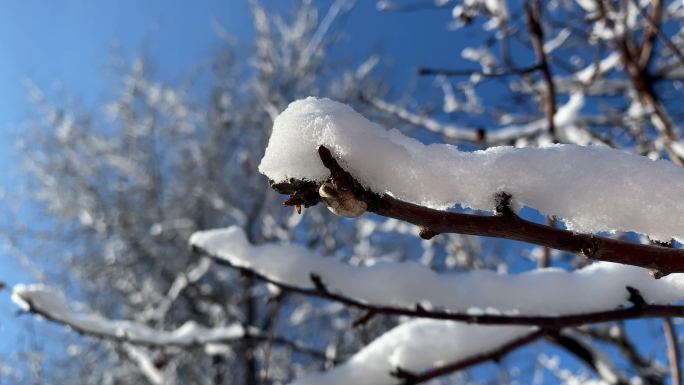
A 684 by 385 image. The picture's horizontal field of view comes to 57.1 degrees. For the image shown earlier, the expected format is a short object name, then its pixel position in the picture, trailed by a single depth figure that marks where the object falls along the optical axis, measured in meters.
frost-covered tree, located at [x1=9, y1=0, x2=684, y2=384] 0.24
